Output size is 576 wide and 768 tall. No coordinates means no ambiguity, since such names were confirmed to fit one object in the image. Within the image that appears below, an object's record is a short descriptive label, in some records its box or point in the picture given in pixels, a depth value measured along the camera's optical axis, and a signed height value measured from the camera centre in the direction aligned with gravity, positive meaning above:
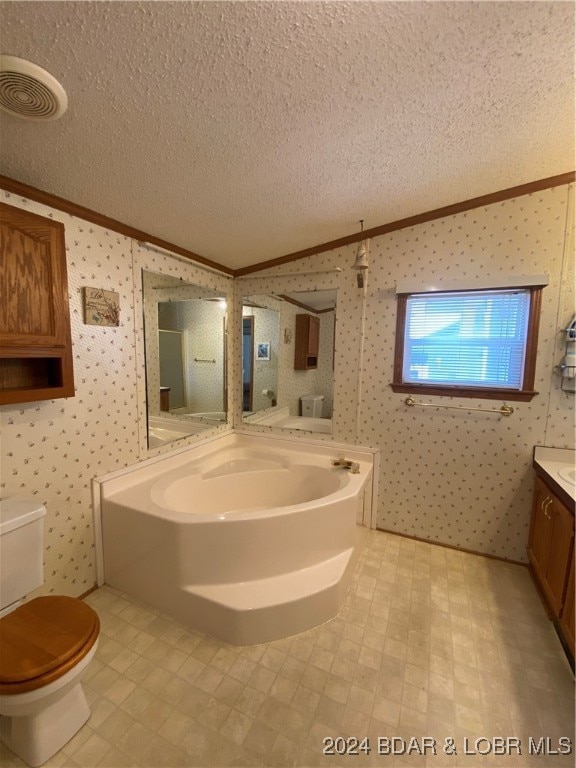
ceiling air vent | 0.83 +0.77
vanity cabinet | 1.46 -1.06
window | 2.05 +0.11
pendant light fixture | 2.24 +0.71
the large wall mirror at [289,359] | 2.66 -0.04
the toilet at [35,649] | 0.98 -1.01
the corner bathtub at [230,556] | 1.54 -1.10
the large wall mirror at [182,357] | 2.16 -0.03
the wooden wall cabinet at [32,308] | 1.24 +0.19
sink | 1.67 -0.65
